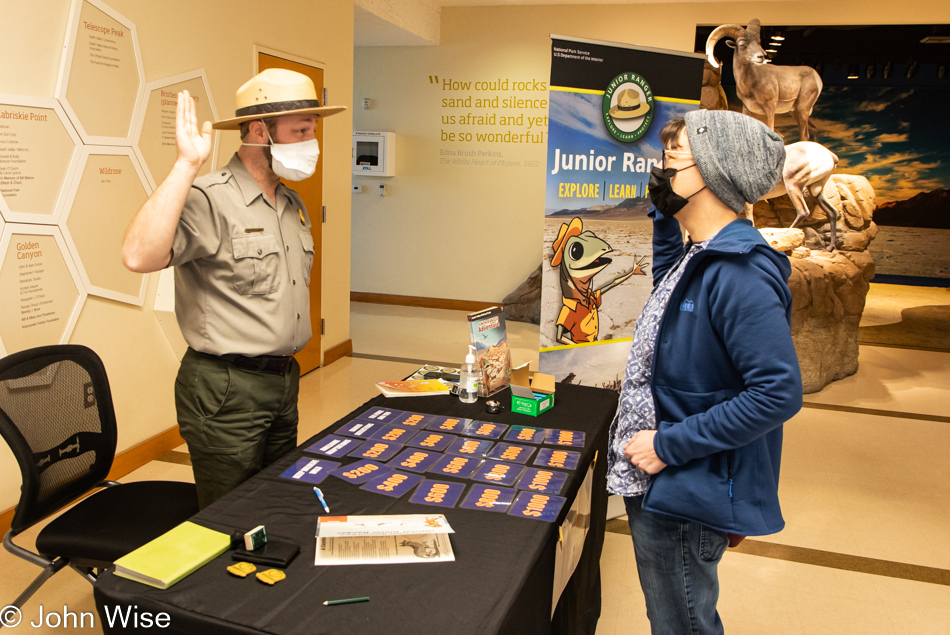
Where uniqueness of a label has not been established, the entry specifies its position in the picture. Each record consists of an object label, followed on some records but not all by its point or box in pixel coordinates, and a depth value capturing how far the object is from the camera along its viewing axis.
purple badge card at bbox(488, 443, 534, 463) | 1.97
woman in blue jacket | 1.33
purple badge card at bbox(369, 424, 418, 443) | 2.07
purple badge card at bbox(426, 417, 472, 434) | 2.16
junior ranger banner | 3.25
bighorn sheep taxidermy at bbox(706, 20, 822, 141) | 6.31
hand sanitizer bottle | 2.41
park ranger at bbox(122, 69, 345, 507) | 1.99
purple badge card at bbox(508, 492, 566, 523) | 1.63
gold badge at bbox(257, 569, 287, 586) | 1.31
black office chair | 1.95
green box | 2.34
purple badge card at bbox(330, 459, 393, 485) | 1.79
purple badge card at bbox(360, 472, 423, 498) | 1.72
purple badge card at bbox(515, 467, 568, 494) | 1.78
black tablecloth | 1.22
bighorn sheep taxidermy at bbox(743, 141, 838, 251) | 6.10
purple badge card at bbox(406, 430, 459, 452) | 2.02
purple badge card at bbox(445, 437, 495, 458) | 1.99
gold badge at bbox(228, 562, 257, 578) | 1.33
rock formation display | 5.64
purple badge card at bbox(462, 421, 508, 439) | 2.13
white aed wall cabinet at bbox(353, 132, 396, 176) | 7.97
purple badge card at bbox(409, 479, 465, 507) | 1.68
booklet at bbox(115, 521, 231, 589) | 1.29
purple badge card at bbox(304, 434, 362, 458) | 1.95
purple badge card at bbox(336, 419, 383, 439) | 2.09
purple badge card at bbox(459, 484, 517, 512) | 1.66
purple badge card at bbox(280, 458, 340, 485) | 1.77
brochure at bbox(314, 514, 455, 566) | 1.42
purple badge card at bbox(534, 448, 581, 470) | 1.93
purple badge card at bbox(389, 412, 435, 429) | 2.19
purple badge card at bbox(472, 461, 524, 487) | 1.81
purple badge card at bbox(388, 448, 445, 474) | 1.87
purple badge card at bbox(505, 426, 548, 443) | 2.12
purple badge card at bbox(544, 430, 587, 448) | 2.10
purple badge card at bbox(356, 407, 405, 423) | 2.23
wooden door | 5.10
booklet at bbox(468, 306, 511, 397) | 2.45
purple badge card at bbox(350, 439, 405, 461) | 1.93
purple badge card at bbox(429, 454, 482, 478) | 1.85
